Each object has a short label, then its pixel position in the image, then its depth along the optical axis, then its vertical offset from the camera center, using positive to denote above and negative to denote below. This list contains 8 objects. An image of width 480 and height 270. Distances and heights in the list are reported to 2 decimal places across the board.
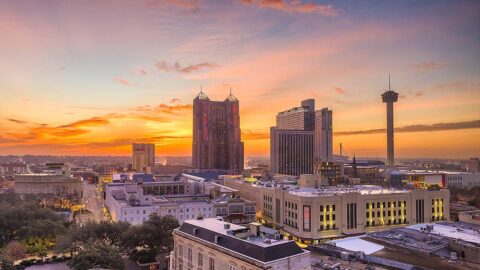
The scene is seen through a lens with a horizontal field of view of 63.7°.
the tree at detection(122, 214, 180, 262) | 77.18 -18.30
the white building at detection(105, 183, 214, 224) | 106.50 -16.63
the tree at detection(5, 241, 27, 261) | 75.57 -20.27
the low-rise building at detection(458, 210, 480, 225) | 74.74 -13.41
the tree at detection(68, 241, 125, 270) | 59.28 -17.33
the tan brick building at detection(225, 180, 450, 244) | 97.38 -16.24
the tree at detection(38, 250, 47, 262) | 78.94 -21.75
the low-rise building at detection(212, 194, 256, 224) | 110.69 -17.72
